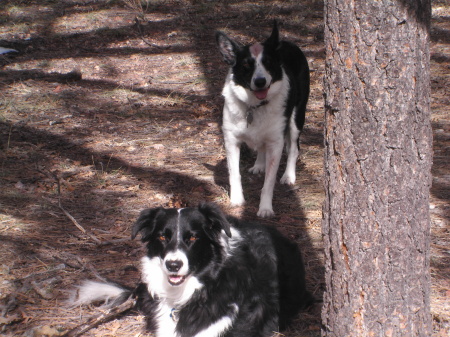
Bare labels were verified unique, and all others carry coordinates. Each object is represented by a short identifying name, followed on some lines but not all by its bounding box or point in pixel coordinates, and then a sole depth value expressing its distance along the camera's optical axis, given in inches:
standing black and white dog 430.6
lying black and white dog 266.4
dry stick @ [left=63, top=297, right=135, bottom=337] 277.2
